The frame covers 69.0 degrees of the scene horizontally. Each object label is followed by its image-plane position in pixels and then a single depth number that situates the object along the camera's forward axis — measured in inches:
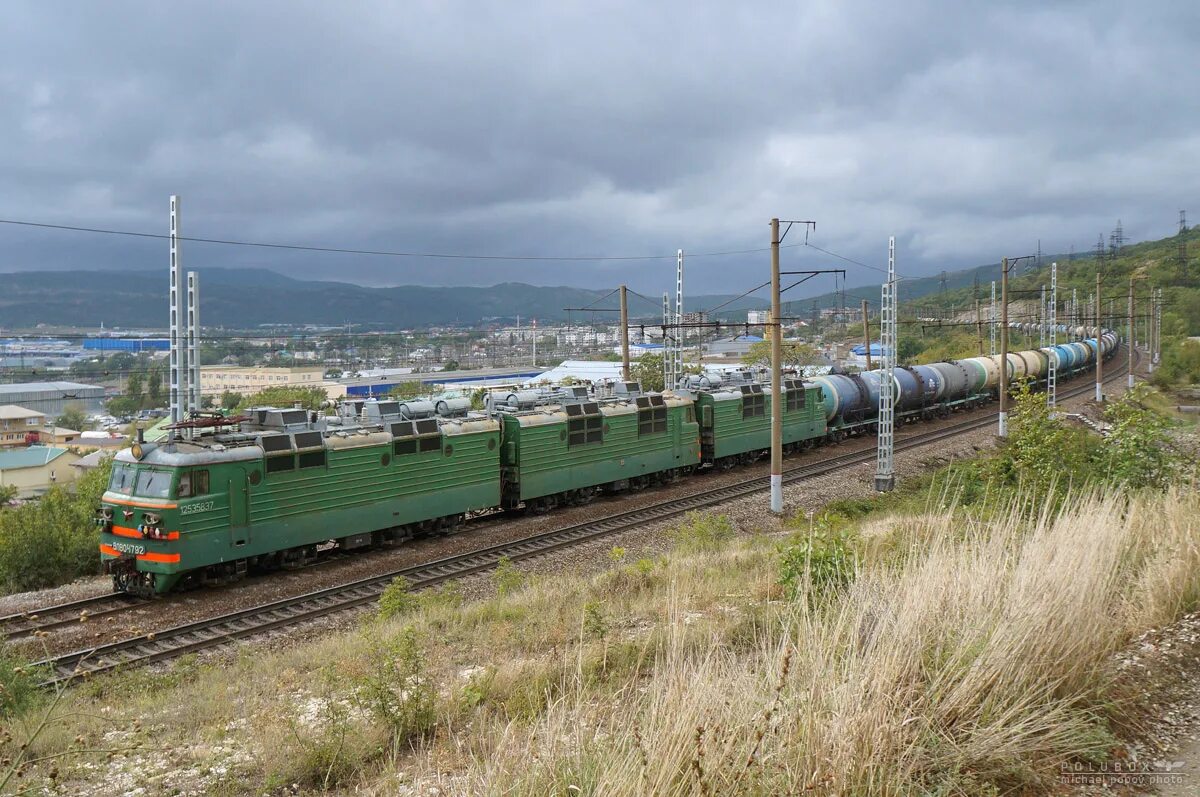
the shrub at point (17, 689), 399.9
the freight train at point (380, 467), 697.6
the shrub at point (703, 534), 778.2
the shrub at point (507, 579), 649.6
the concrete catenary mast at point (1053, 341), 1654.8
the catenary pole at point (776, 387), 965.8
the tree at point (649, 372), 2428.6
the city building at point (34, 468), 2920.8
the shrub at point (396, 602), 594.5
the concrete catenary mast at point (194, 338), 852.0
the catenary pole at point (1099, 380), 2098.2
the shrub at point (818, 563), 360.5
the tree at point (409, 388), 2625.5
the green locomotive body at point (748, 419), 1295.5
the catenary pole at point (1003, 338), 1439.5
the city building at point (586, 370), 3041.3
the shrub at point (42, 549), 837.2
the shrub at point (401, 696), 327.3
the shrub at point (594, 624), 423.2
